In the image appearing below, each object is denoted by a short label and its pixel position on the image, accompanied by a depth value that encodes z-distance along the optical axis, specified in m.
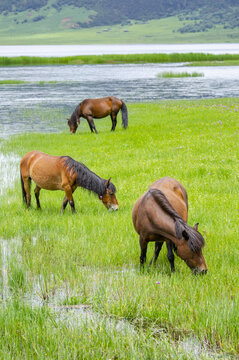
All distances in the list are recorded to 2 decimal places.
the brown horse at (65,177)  18.11
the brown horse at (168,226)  11.02
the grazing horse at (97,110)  43.72
